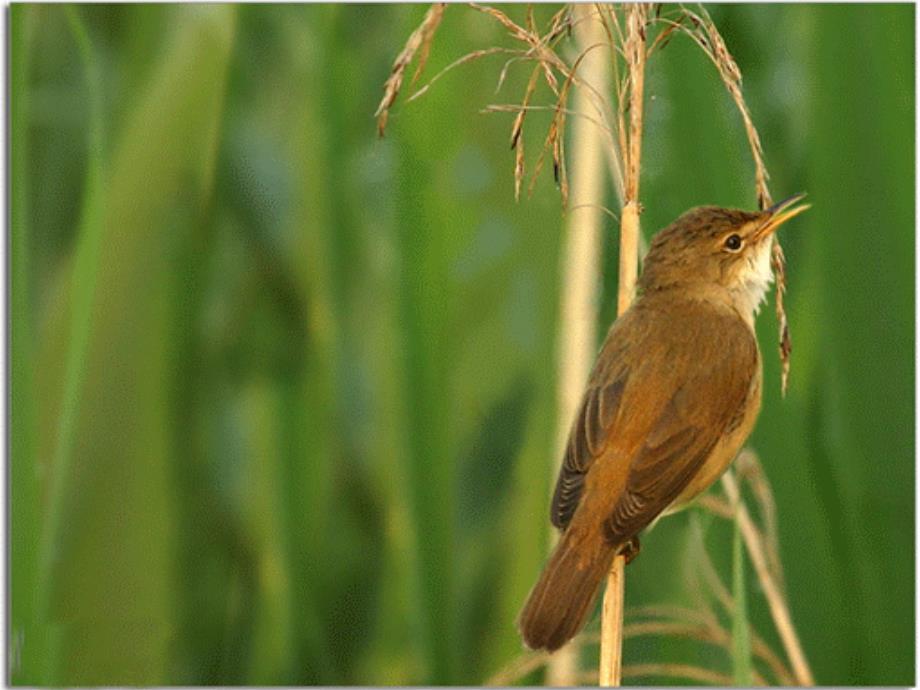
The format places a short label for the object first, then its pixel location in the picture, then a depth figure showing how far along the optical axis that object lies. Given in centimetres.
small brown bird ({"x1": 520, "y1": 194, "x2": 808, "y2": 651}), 356
